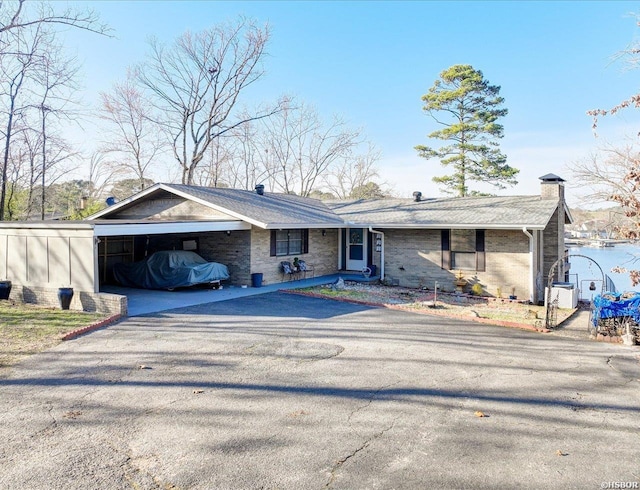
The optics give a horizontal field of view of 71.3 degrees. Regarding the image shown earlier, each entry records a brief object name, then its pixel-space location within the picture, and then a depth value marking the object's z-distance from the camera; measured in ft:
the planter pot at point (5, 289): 42.27
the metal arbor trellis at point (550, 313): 34.81
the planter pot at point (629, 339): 30.27
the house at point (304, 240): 40.88
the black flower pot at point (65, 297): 37.99
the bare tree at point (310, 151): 134.00
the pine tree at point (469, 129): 110.73
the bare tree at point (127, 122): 107.24
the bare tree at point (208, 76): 102.01
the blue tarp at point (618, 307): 31.78
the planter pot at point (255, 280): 51.75
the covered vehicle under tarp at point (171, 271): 48.55
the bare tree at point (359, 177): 140.67
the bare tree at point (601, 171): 60.64
